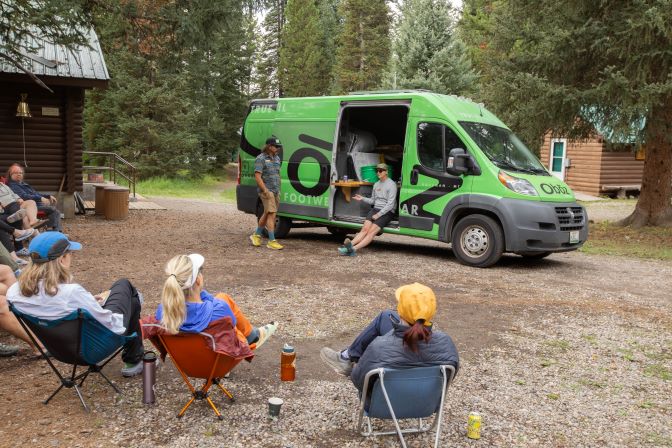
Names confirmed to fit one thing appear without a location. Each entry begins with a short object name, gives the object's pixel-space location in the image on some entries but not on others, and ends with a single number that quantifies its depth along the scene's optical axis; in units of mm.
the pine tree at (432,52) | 24719
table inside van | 10688
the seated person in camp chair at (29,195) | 10242
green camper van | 9031
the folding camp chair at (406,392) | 3527
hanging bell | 13484
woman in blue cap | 3928
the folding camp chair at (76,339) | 3873
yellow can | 3865
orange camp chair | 3828
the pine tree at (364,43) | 40719
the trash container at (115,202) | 14266
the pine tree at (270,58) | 49594
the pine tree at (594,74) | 12164
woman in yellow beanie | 3451
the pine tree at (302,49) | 44438
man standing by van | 10391
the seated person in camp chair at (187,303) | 3783
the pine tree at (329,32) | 47503
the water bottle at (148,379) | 4113
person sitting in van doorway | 9945
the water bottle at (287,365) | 4613
